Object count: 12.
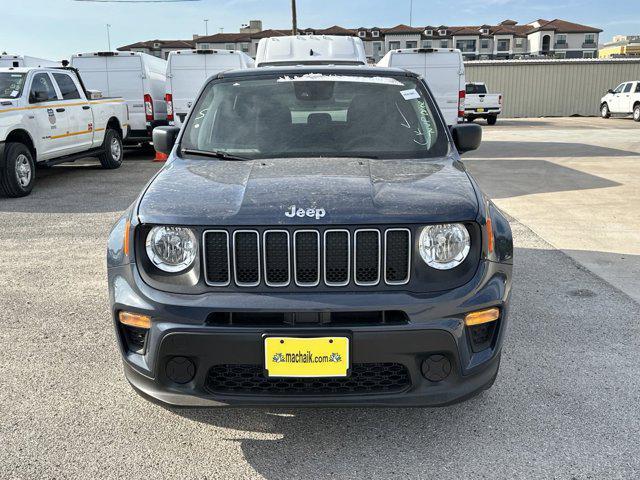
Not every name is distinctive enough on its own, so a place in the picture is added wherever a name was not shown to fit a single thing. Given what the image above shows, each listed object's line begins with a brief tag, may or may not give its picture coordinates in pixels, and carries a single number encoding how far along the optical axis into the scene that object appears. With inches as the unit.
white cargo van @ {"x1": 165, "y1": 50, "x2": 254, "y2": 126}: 530.9
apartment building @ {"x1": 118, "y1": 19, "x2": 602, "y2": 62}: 2989.7
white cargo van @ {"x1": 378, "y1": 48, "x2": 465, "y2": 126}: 541.0
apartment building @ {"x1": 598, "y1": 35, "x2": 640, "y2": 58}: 3364.2
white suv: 1056.2
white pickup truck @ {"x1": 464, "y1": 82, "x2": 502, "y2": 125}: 1061.8
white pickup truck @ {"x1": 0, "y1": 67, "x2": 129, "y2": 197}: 349.4
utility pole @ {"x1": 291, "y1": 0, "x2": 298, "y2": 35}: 1270.9
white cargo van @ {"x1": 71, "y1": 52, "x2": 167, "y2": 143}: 560.4
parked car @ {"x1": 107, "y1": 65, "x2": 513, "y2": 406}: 93.7
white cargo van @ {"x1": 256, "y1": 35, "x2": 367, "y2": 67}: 442.6
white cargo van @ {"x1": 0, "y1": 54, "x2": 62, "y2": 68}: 557.9
